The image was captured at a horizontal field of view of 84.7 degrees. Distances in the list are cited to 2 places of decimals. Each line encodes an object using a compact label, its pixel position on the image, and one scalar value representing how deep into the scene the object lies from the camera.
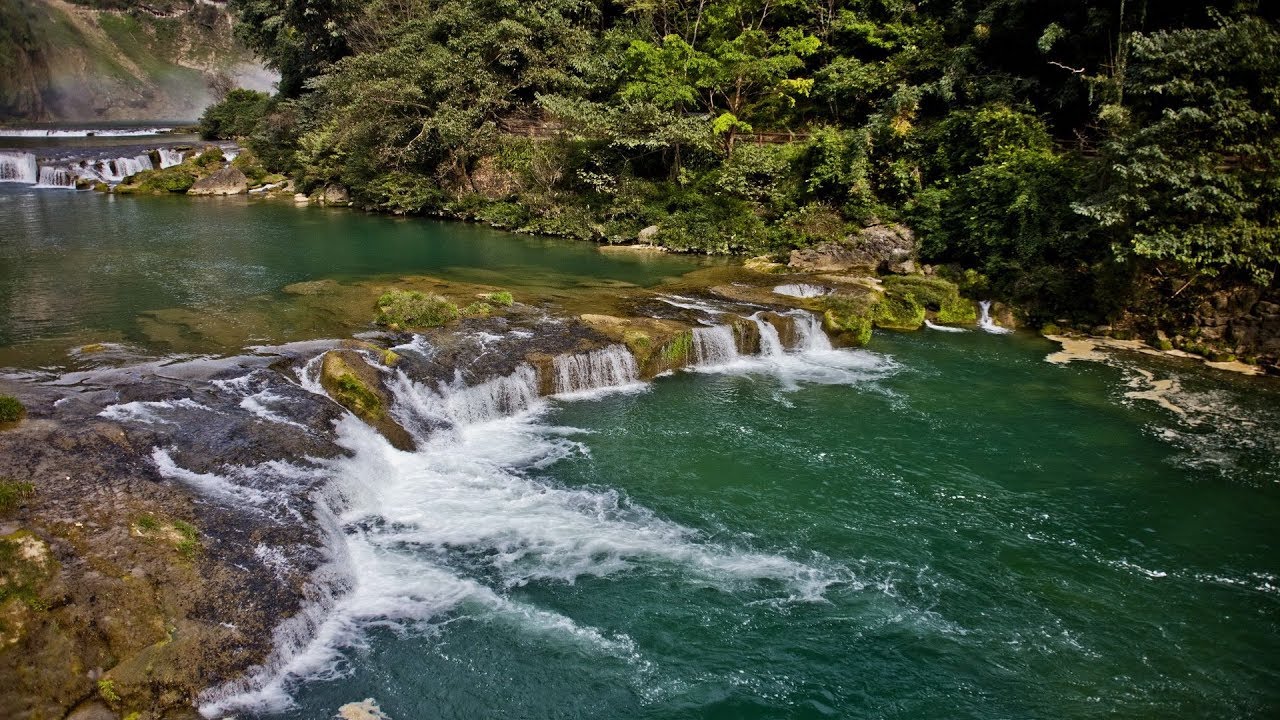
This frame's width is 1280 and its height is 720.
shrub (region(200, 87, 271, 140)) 55.38
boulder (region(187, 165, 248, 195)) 39.16
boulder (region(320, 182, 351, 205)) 38.31
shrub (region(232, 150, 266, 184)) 42.03
